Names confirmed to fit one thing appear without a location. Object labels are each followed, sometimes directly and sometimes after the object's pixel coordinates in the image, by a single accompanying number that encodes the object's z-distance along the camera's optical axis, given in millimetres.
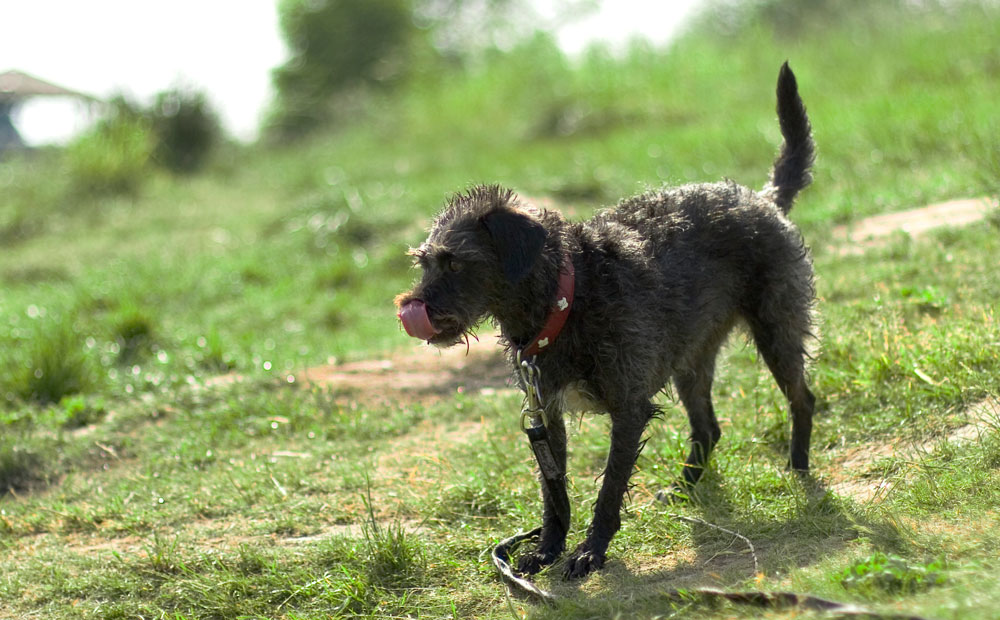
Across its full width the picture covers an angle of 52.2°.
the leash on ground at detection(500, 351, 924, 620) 3865
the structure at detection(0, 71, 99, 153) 15109
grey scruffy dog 4242
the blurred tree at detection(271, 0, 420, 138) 26938
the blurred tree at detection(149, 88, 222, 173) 19359
